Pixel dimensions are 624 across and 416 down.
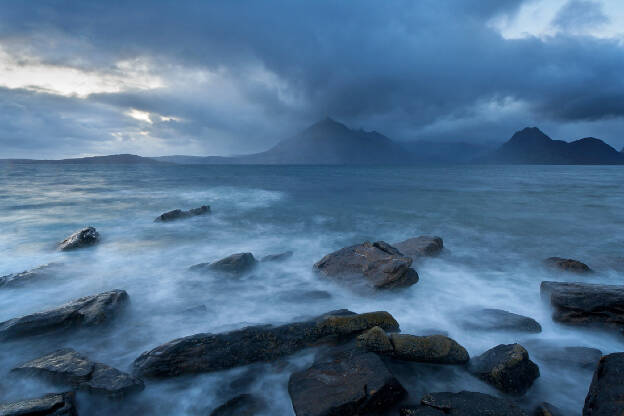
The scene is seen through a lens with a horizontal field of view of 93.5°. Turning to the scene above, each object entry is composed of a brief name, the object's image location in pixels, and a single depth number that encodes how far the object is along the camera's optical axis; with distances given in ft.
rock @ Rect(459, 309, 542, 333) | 17.85
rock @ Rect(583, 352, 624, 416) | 9.56
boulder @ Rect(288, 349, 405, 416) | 11.00
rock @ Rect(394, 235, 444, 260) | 31.24
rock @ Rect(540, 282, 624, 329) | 17.56
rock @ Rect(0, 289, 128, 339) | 17.13
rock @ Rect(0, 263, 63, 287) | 24.38
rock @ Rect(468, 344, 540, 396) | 12.78
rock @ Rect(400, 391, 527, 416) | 10.36
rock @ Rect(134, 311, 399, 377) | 14.38
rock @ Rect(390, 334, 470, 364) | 14.11
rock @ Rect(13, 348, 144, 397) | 12.70
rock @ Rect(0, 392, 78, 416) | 10.35
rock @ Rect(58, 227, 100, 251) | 34.91
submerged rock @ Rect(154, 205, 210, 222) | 51.60
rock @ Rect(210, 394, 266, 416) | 12.14
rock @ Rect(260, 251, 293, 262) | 31.89
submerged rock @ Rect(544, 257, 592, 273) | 26.71
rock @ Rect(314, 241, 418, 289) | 23.59
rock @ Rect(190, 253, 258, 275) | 27.63
